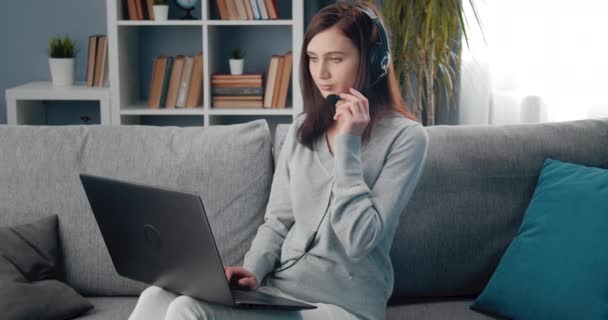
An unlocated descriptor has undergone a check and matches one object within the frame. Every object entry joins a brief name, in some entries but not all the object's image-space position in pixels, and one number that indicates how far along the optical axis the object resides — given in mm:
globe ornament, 3818
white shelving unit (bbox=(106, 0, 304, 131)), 3684
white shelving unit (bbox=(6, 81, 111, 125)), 3672
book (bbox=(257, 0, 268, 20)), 3710
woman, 1623
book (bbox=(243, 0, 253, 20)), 3715
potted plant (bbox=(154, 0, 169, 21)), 3697
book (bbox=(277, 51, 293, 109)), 3789
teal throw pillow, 1755
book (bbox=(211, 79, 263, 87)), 3775
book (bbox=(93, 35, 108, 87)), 3850
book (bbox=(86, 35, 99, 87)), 3852
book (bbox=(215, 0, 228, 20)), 3719
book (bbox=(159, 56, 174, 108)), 3789
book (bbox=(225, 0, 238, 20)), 3719
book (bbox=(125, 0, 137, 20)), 3719
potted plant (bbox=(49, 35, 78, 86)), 3801
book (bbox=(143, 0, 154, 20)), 3740
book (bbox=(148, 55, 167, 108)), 3789
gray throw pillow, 1769
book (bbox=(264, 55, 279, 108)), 3789
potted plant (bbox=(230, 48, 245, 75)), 3832
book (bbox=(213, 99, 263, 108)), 3783
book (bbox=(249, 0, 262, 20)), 3709
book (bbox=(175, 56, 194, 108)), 3799
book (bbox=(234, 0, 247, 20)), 3711
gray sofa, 1977
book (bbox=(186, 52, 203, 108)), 3791
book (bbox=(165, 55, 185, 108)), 3791
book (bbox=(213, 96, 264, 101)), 3783
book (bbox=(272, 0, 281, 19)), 3709
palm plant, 3271
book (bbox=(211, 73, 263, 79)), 3770
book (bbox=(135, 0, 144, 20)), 3717
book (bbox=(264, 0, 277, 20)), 3708
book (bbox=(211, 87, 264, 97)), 3781
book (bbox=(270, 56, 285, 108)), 3795
